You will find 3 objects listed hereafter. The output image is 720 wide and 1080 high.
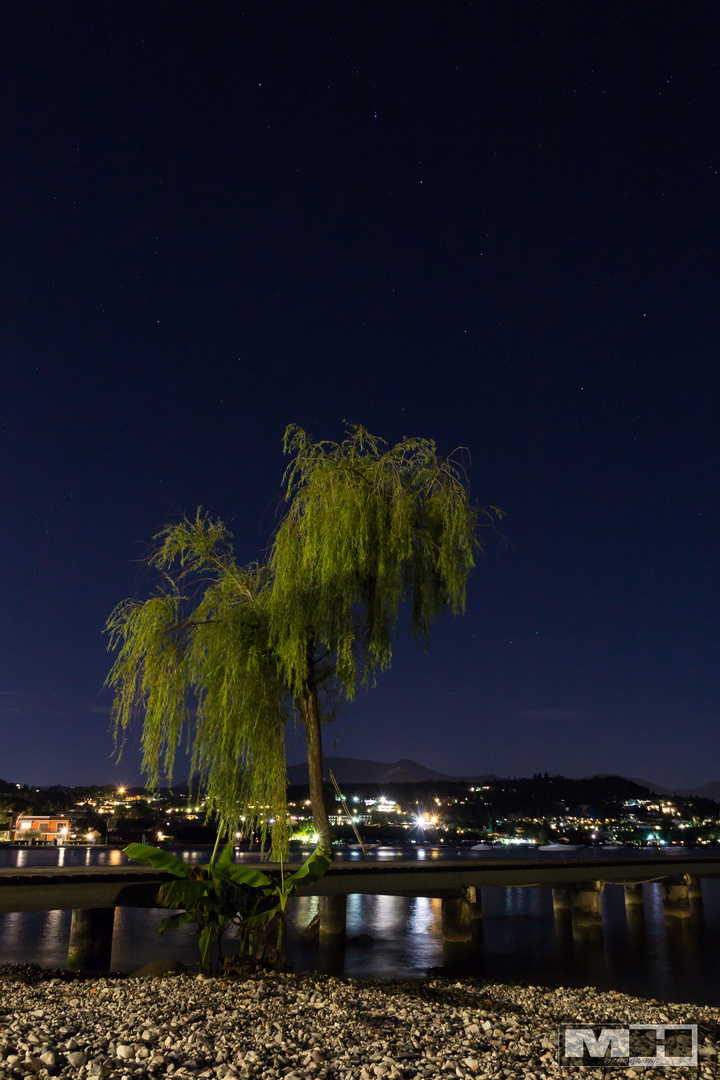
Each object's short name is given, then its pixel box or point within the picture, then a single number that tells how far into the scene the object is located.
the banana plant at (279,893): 9.49
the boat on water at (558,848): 153.62
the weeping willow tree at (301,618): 14.82
